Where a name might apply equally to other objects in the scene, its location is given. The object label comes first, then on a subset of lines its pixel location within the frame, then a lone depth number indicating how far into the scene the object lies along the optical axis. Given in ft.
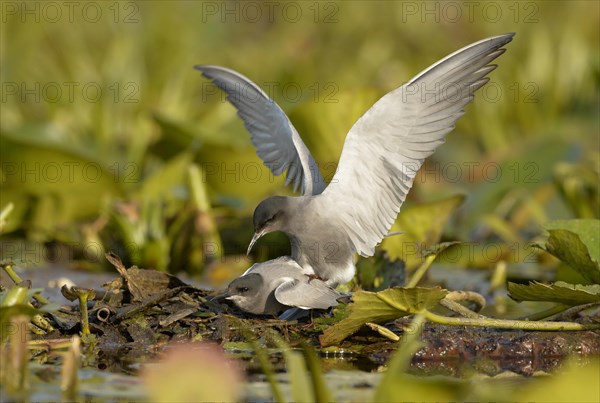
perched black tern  26.02
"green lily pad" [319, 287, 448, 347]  23.49
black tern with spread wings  27.94
